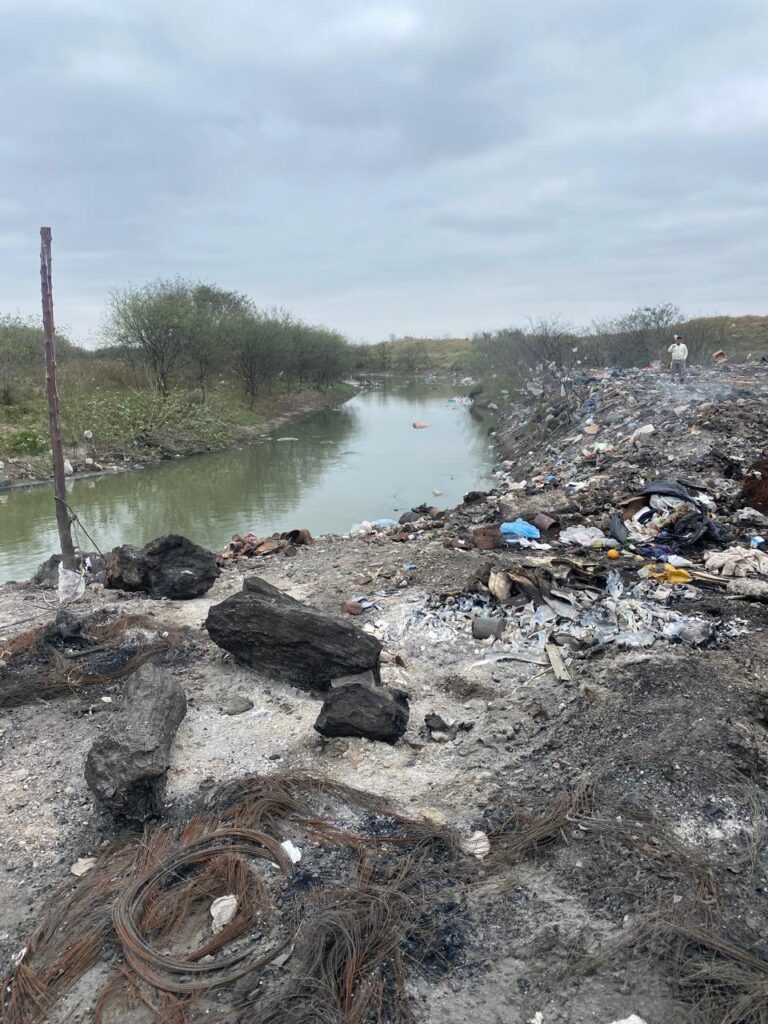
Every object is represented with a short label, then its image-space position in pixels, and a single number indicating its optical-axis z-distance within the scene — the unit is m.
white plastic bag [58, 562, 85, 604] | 6.35
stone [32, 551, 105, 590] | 7.34
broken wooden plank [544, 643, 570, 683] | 4.52
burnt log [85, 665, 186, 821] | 3.21
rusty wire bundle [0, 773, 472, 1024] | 2.30
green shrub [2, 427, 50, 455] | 16.70
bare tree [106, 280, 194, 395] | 25.30
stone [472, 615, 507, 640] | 5.19
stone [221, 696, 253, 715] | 4.30
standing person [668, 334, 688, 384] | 17.92
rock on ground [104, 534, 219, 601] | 6.39
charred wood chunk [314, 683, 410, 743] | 3.88
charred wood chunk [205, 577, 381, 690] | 4.43
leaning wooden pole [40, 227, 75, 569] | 5.85
